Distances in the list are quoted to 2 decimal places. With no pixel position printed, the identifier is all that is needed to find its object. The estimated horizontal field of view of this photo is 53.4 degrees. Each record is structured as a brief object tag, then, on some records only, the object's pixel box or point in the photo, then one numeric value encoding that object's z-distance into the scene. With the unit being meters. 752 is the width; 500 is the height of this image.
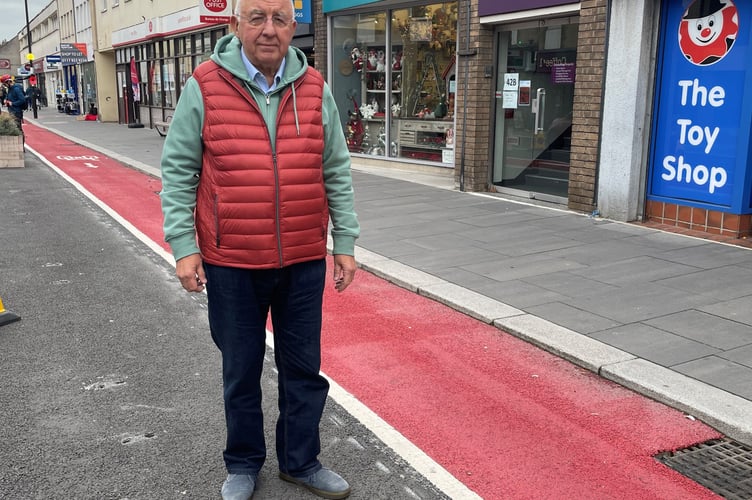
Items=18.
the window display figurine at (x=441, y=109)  13.97
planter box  16.58
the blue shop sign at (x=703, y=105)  7.95
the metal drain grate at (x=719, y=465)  3.27
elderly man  2.78
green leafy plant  16.62
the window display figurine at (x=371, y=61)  15.62
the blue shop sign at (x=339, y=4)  14.96
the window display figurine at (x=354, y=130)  16.44
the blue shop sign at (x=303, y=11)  16.38
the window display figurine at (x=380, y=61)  15.39
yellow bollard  5.51
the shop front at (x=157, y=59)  25.75
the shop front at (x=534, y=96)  10.32
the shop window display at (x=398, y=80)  13.90
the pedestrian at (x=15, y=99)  20.05
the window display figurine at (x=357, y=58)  16.00
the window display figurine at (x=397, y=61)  14.95
